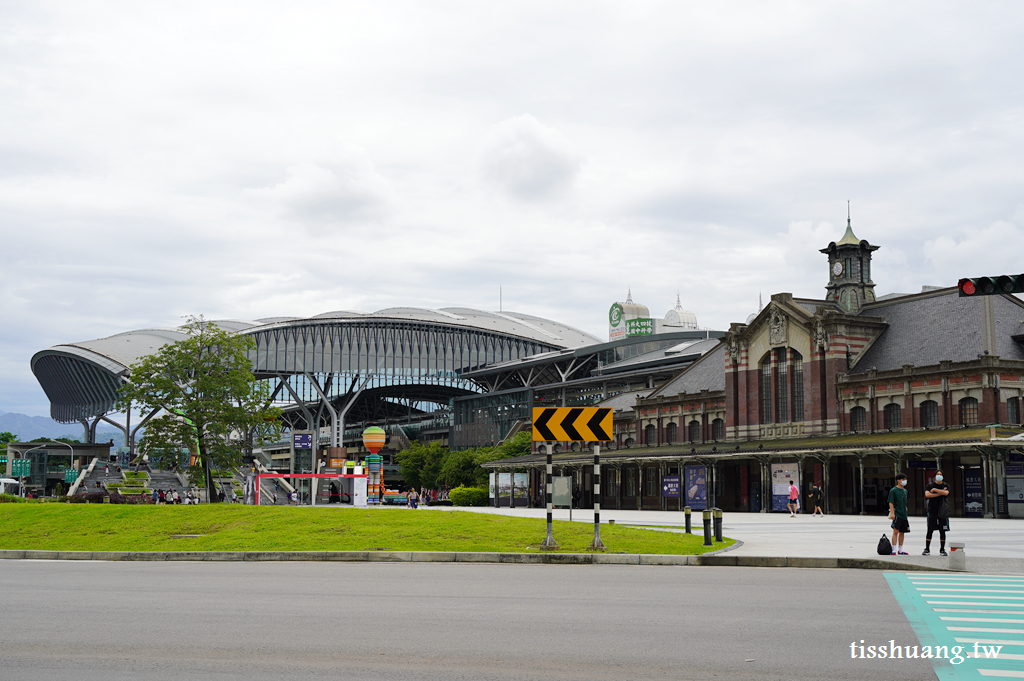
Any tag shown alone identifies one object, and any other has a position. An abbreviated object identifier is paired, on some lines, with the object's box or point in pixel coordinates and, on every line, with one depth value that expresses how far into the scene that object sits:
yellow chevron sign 22.92
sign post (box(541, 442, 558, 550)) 23.19
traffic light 19.86
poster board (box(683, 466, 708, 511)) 61.31
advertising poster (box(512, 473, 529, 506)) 69.25
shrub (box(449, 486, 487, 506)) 83.25
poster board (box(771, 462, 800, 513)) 56.38
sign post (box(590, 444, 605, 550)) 22.50
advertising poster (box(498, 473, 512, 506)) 69.06
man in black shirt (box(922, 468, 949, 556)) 22.06
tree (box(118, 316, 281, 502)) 55.66
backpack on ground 20.78
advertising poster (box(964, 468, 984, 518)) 47.94
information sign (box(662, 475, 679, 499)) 63.19
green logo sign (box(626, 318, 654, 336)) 133.00
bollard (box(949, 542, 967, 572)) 18.30
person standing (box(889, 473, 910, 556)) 21.73
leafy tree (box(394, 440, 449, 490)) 113.38
